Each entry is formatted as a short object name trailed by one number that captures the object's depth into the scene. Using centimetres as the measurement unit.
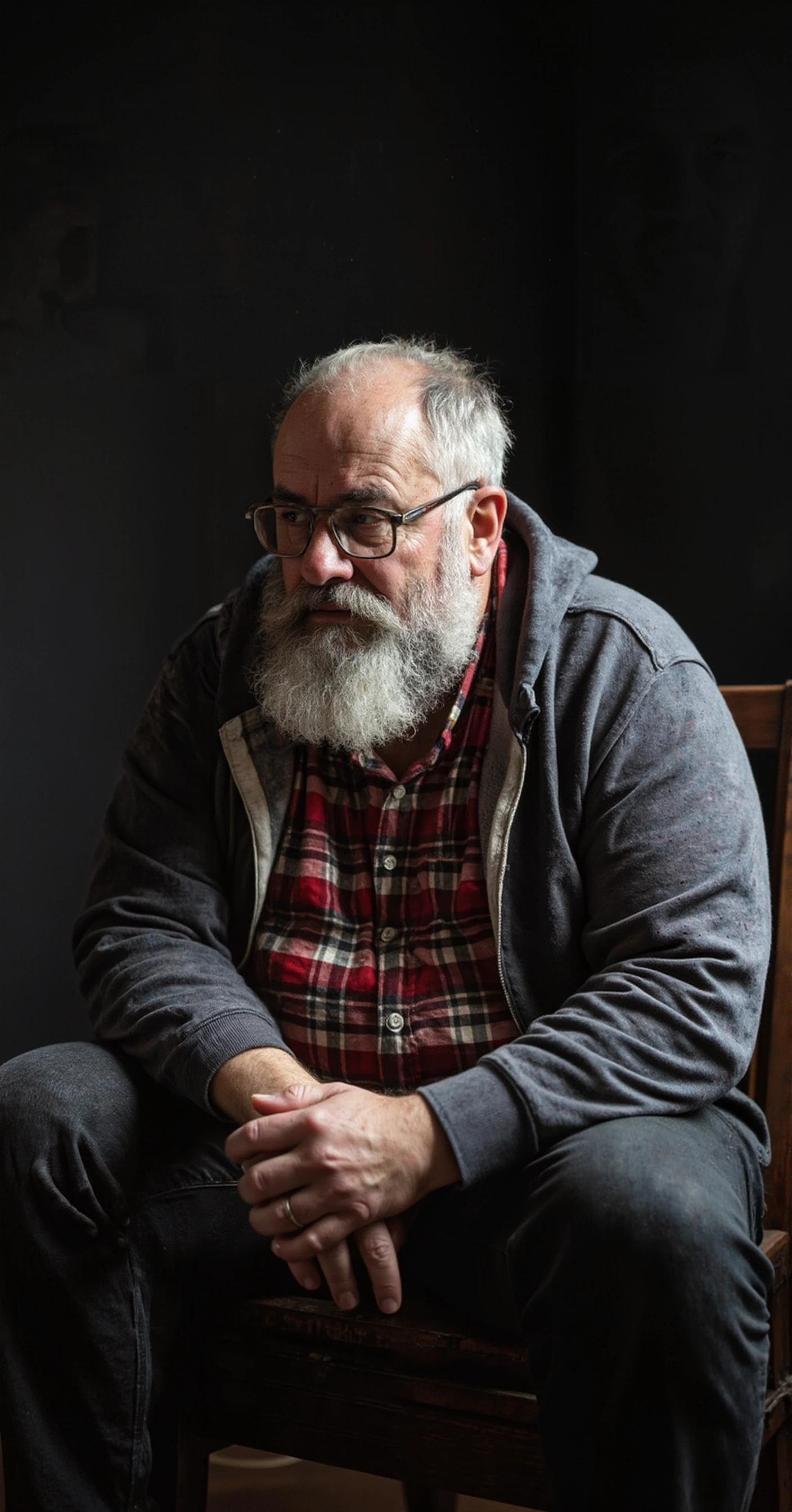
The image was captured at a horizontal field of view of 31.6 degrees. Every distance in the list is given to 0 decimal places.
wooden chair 126
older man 113
